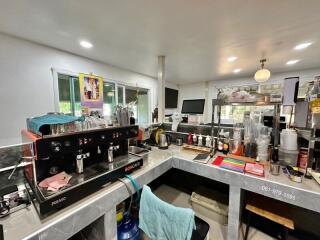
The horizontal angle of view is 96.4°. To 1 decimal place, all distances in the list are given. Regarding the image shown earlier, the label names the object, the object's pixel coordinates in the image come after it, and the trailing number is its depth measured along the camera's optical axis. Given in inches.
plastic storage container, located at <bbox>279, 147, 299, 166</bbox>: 49.7
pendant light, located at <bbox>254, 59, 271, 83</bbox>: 106.6
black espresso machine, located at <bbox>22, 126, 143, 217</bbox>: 29.7
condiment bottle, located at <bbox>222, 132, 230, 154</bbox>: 65.6
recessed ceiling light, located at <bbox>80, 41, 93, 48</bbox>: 90.9
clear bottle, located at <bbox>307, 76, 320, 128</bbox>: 43.2
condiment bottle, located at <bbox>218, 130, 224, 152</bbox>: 67.0
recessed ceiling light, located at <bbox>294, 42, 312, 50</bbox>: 91.1
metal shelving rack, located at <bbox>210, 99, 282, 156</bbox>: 54.9
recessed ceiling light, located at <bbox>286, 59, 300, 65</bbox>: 126.7
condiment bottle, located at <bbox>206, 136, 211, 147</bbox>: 71.3
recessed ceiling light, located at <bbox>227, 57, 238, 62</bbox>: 120.5
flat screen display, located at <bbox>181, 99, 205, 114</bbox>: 112.6
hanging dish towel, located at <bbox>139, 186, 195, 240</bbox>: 28.1
